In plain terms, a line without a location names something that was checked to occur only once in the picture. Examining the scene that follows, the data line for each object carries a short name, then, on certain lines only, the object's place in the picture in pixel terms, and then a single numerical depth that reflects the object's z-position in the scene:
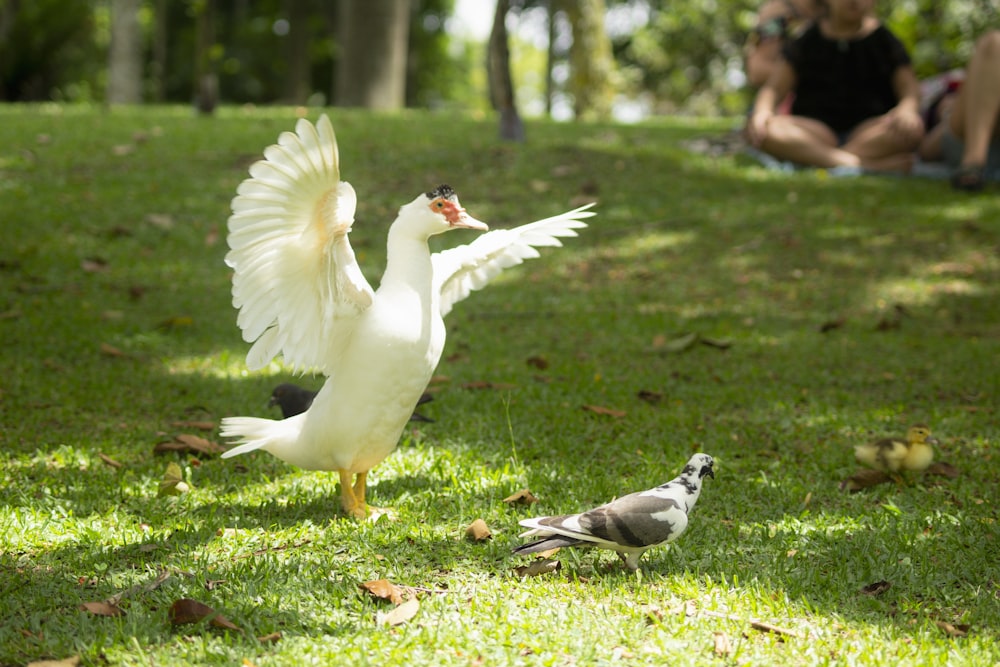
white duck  3.14
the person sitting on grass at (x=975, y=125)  8.48
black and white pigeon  3.07
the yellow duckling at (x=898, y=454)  4.03
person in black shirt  9.41
